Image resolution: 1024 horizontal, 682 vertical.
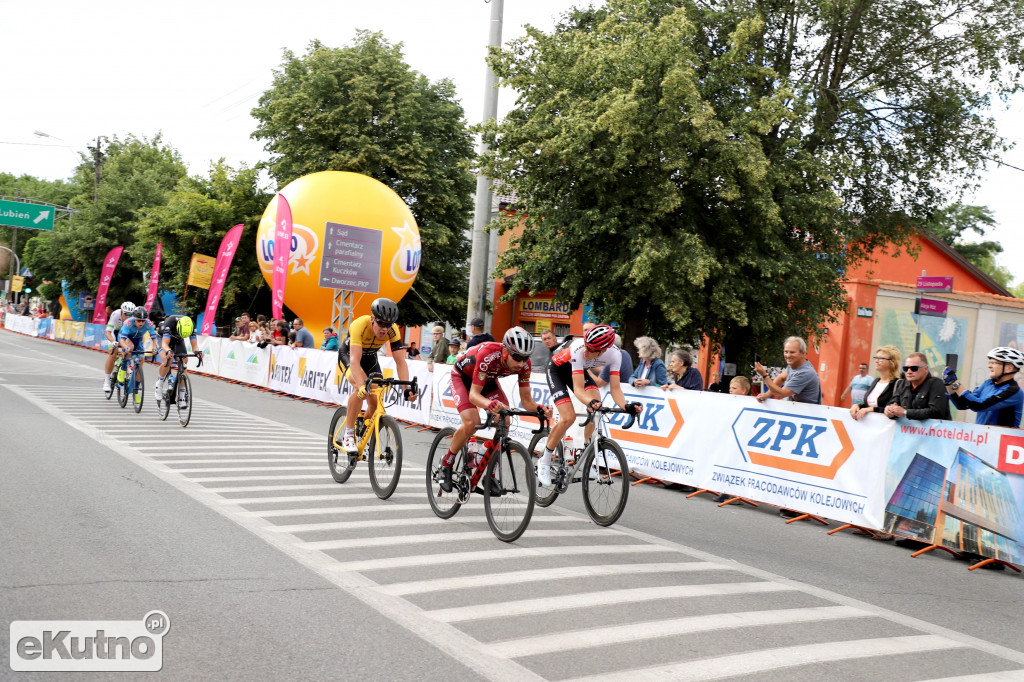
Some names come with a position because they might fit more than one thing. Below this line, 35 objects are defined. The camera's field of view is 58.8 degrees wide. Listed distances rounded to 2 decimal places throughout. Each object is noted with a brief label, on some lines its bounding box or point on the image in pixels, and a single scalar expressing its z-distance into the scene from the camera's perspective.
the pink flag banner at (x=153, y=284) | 34.72
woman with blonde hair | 9.55
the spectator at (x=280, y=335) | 23.53
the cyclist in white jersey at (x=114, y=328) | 15.38
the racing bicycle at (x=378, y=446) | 8.73
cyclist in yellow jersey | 8.64
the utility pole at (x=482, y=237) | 20.92
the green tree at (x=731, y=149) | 18.09
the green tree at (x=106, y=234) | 50.38
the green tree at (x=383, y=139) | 36.03
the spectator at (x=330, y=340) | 22.72
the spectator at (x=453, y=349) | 21.50
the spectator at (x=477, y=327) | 16.52
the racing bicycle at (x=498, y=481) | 7.23
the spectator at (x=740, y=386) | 11.78
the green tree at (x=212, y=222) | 37.50
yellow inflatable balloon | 26.92
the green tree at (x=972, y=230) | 56.72
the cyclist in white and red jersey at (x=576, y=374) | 8.42
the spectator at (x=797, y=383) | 10.62
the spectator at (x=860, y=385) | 13.89
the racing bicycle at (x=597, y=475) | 8.38
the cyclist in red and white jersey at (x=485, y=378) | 7.33
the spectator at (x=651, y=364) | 12.50
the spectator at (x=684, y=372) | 12.40
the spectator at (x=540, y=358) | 20.97
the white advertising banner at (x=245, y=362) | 23.91
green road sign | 50.47
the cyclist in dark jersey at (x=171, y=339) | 14.19
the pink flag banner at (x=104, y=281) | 42.81
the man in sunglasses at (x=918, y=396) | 8.89
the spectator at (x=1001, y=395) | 9.05
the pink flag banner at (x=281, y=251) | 24.12
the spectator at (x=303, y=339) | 22.16
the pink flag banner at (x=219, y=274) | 27.69
